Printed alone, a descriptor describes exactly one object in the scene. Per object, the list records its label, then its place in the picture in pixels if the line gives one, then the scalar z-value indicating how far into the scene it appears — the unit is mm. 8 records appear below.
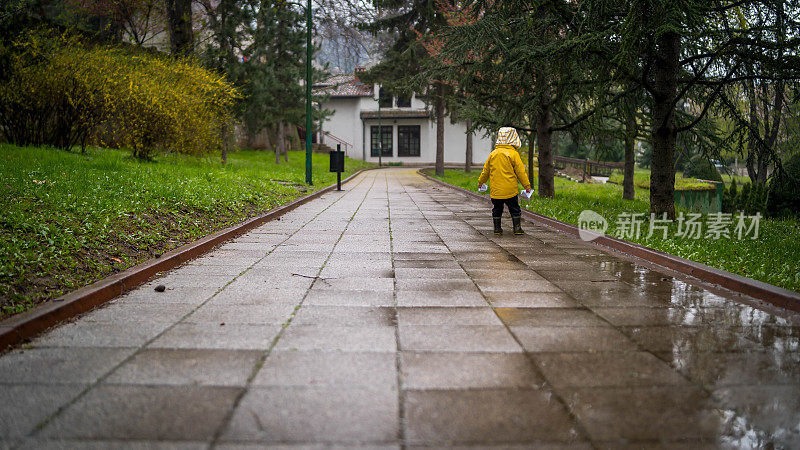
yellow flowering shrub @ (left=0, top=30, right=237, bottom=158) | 13047
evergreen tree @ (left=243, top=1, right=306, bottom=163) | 26531
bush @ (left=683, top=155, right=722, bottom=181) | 14775
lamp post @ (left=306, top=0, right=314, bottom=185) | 19328
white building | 49312
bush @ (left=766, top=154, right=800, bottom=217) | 16016
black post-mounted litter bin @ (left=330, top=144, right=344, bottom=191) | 18112
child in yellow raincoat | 9344
